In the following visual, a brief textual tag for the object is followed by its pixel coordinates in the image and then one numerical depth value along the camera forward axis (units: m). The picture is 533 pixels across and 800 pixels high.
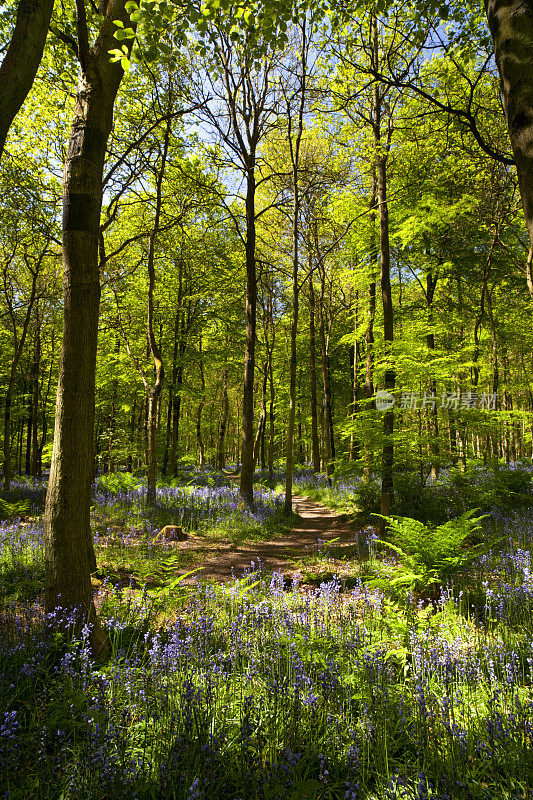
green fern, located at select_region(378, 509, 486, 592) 4.64
